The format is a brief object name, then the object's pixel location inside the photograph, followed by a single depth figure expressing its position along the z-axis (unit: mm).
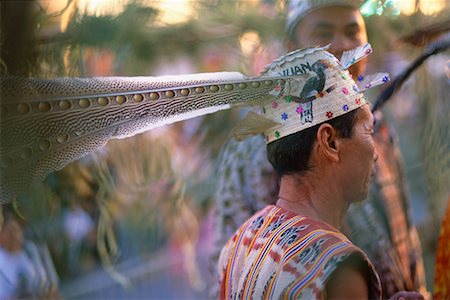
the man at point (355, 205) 2445
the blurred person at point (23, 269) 3135
